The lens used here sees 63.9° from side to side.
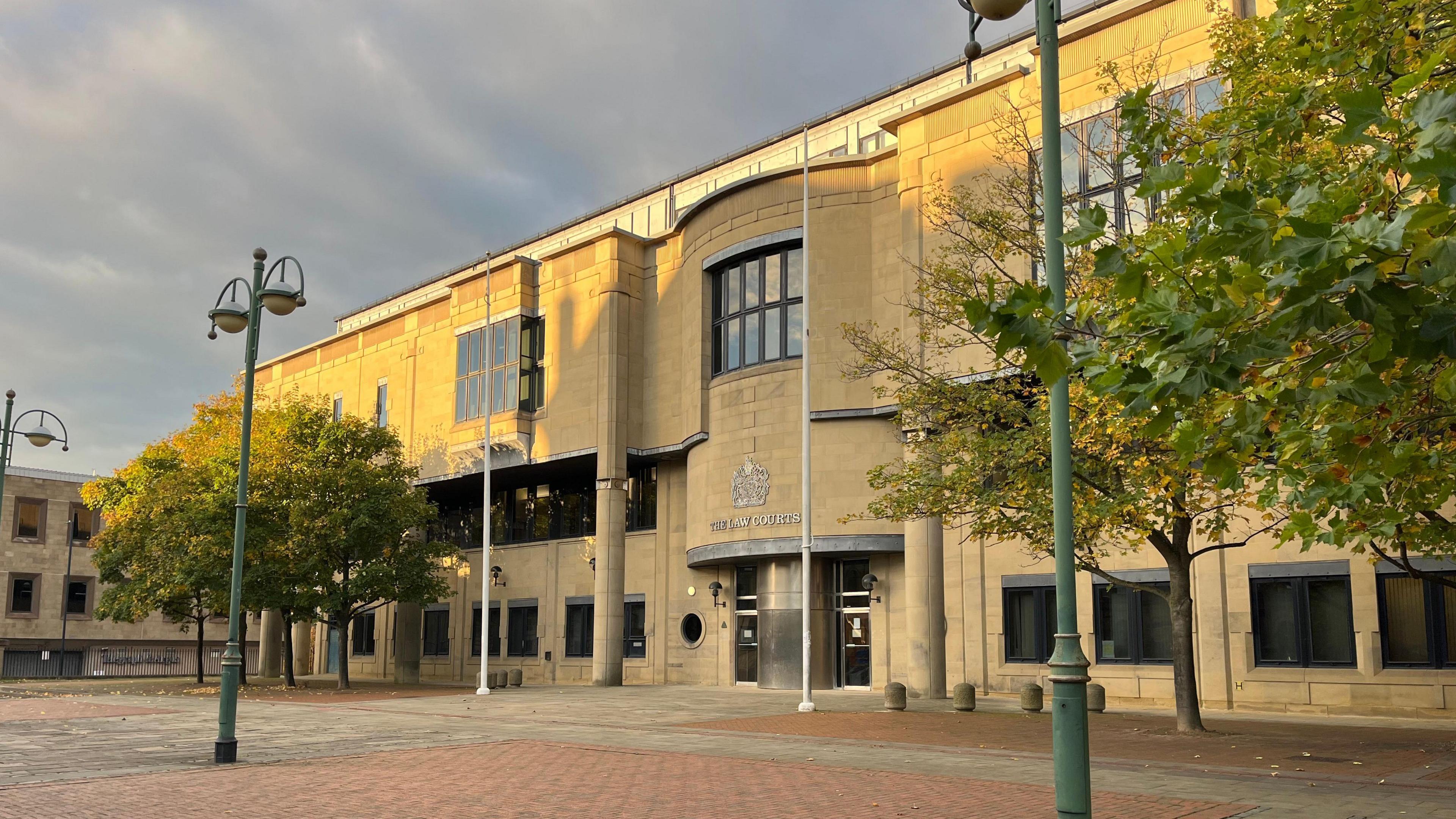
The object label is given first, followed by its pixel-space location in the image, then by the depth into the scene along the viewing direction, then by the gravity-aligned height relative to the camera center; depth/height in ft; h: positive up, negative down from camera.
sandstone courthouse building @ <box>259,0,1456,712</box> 91.20 +14.00
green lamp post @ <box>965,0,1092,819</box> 27.48 +0.62
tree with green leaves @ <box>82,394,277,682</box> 125.59 +6.23
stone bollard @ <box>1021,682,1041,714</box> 86.28 -7.96
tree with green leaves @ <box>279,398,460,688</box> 131.03 +7.54
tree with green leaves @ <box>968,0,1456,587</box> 18.10 +5.00
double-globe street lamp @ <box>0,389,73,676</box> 100.78 +13.14
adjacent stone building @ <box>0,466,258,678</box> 220.02 -1.65
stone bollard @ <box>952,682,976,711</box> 88.58 -8.23
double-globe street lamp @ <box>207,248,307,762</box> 55.11 +11.31
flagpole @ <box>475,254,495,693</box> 118.21 +0.55
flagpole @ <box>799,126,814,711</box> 91.30 +4.70
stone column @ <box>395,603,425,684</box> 171.73 -7.52
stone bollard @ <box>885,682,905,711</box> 89.15 -8.21
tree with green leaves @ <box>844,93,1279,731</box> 61.05 +7.38
